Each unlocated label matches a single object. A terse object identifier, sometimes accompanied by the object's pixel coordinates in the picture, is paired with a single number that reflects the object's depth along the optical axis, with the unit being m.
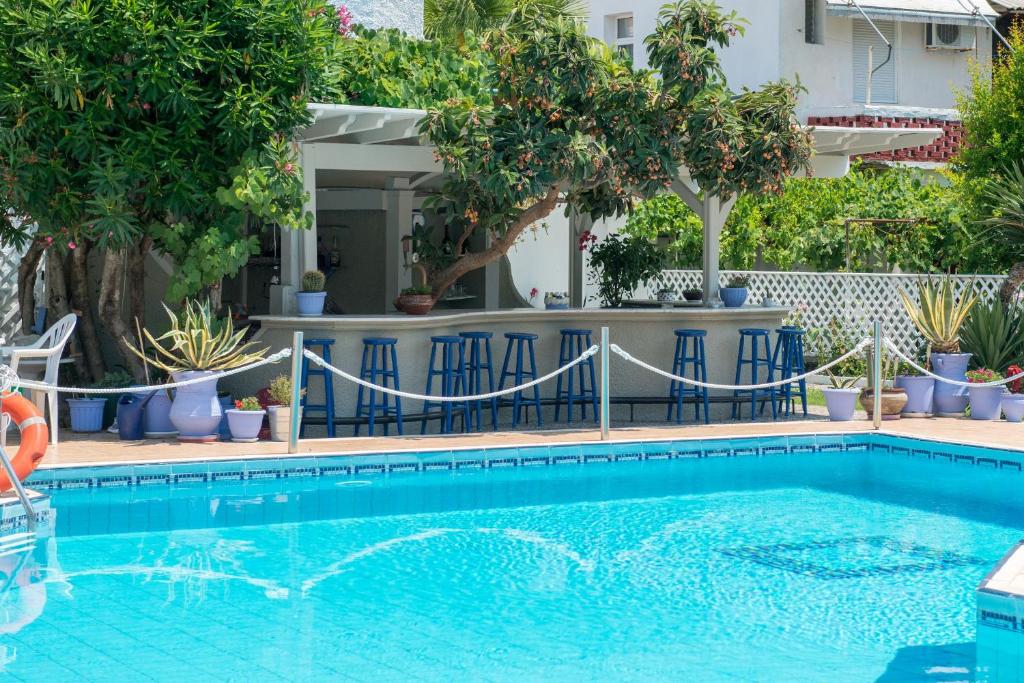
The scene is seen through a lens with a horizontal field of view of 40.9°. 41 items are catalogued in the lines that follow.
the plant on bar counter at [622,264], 14.47
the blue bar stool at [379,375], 11.88
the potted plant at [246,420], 11.23
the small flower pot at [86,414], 11.98
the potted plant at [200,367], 11.18
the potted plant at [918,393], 13.55
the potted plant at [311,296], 12.03
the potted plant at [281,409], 11.35
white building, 23.73
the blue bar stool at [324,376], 11.77
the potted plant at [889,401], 13.26
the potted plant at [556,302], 13.84
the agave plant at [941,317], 13.95
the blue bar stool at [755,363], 13.77
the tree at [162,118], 10.68
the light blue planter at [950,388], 13.66
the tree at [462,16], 22.38
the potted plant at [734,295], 14.41
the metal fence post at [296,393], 10.47
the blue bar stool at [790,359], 13.84
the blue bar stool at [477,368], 12.65
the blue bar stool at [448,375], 12.35
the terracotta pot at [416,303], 12.48
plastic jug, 11.56
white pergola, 11.95
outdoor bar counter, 12.00
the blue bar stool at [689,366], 13.42
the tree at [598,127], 11.70
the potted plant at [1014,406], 13.20
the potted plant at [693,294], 14.51
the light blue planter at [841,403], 13.14
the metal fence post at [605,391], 11.23
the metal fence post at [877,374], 12.41
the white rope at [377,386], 10.59
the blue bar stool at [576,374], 13.22
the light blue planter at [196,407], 11.18
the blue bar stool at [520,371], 12.90
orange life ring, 8.80
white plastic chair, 10.49
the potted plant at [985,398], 13.32
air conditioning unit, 25.31
